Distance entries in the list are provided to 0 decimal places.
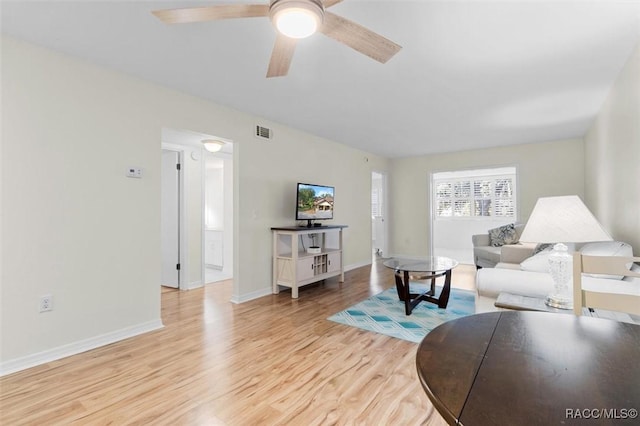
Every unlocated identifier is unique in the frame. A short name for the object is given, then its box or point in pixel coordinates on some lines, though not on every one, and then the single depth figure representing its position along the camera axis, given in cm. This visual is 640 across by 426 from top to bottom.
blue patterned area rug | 276
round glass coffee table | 313
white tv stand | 382
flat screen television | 419
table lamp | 160
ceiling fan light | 135
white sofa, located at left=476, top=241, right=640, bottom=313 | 192
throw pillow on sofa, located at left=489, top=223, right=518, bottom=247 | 485
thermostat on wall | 267
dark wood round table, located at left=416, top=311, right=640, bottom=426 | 58
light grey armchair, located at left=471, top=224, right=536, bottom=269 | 414
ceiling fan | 137
